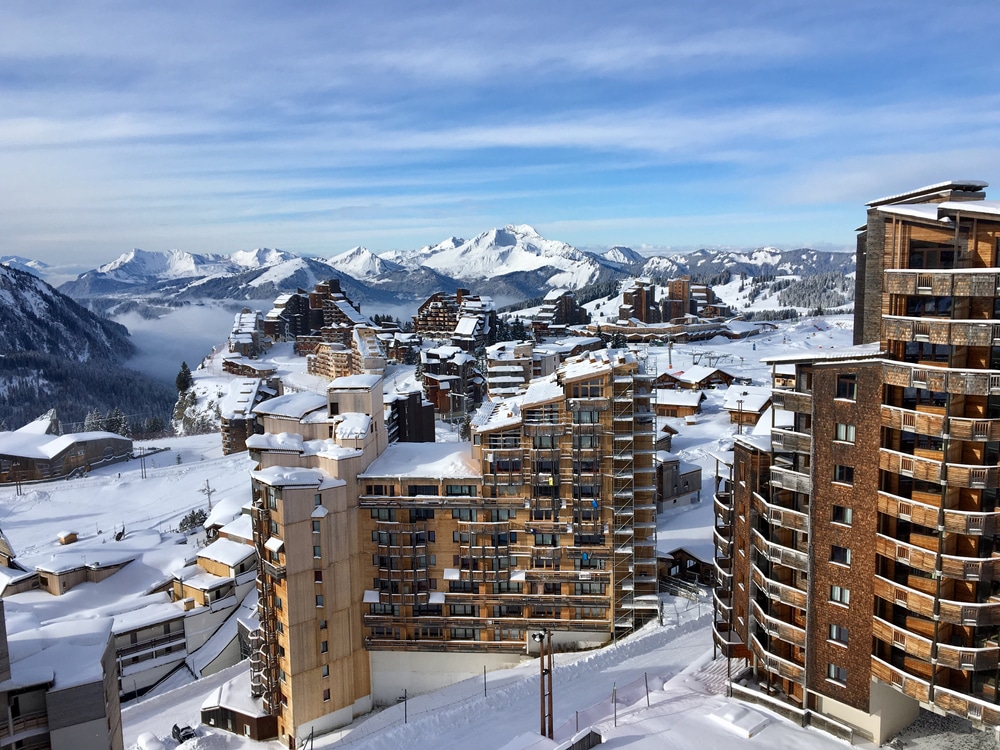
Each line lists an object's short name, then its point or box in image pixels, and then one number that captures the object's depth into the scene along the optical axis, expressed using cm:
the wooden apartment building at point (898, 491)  2814
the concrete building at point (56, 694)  2925
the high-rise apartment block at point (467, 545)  4641
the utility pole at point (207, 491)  9529
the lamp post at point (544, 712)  3391
